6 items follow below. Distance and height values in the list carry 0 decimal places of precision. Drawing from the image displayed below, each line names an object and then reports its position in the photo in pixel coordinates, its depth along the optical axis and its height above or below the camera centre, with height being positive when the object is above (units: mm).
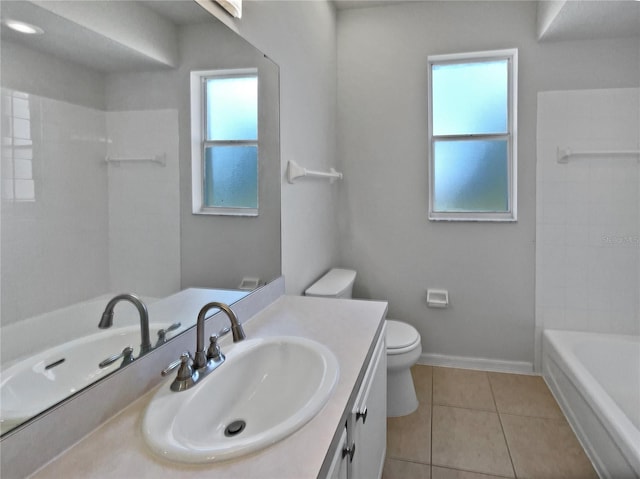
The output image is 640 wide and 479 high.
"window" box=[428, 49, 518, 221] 2672 +655
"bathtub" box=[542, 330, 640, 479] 1530 -876
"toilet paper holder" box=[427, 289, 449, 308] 2746 -524
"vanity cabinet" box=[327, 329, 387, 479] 981 -632
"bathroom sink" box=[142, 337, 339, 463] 751 -429
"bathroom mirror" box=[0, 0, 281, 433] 677 +136
